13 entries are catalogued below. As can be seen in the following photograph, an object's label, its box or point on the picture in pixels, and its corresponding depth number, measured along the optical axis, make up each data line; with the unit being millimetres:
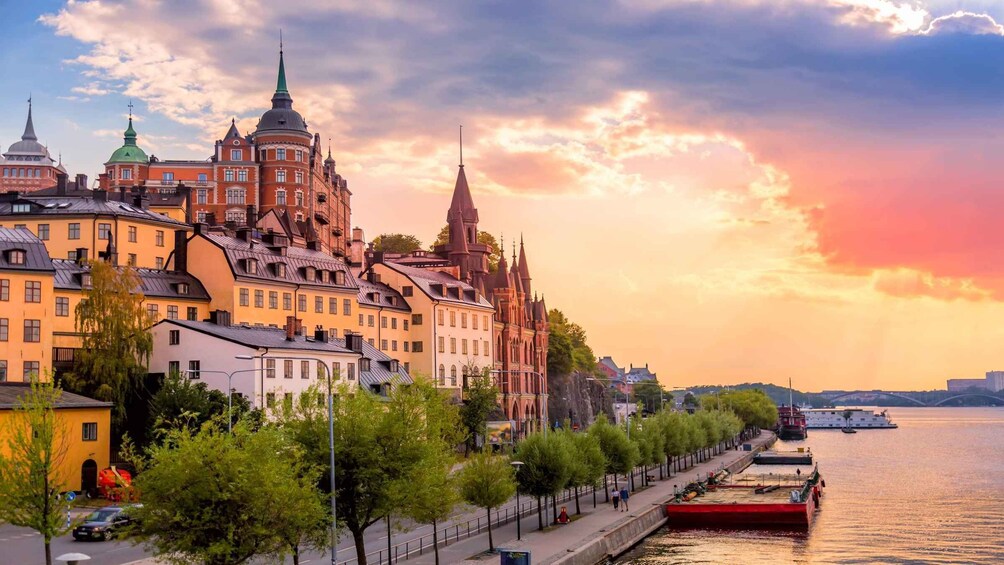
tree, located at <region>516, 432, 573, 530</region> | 66500
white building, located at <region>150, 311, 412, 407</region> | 77625
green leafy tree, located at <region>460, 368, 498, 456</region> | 111750
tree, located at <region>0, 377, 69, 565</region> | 37031
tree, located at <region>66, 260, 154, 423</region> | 76438
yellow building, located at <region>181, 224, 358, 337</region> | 94188
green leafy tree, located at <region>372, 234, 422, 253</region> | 197250
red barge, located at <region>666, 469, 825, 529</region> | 81938
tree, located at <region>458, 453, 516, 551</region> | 57969
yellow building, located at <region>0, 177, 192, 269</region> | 96812
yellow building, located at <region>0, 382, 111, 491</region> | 69500
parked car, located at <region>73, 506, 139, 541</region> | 54062
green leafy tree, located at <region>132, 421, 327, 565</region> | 34500
